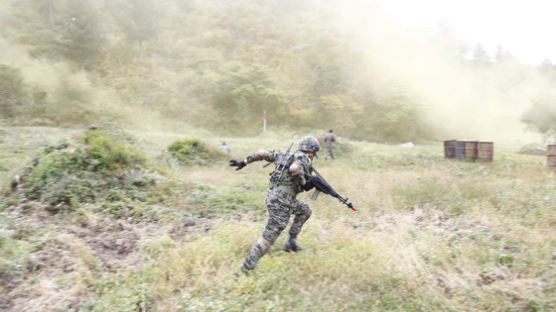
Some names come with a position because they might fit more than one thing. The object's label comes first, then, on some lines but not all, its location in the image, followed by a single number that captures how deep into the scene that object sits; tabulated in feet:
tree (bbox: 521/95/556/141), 63.72
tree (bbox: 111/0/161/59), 103.50
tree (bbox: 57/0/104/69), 85.30
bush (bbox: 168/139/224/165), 39.14
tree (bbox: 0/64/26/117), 53.16
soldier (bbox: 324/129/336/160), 47.01
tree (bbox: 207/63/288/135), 91.86
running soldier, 13.71
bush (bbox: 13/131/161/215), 20.13
